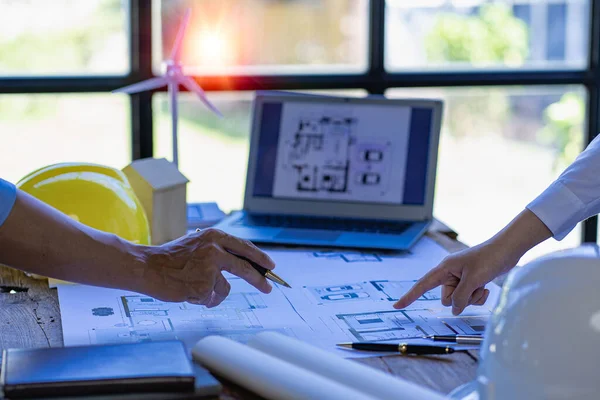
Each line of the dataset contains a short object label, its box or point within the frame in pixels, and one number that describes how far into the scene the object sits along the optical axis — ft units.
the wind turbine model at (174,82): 7.15
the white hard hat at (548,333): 4.00
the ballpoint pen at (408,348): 5.13
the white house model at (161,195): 6.61
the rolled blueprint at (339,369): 4.55
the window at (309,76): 8.95
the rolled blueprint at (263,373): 4.52
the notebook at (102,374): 4.62
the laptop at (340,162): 7.08
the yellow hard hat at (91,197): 6.16
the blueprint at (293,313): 5.32
